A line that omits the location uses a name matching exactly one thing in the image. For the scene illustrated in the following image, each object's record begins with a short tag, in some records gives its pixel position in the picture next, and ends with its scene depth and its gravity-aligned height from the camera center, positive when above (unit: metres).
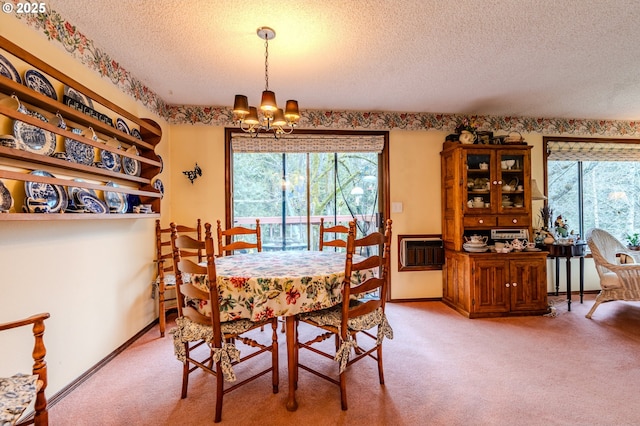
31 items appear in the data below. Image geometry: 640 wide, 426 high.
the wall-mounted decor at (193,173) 3.36 +0.49
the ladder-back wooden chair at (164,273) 2.69 -0.60
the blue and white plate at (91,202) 1.84 +0.09
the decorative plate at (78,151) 1.78 +0.42
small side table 3.21 -0.46
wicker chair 2.87 -0.59
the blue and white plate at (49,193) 1.51 +0.13
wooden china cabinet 3.10 -0.17
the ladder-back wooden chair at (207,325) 1.47 -0.66
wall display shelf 1.38 +0.44
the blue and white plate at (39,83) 1.54 +0.75
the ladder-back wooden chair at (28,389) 1.01 -0.68
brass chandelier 1.83 +0.69
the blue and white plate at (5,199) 1.36 +0.08
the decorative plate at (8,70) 1.39 +0.73
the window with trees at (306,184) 3.59 +0.39
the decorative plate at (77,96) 1.81 +0.80
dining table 1.60 -0.46
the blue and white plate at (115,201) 2.14 +0.11
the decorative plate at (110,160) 2.11 +0.42
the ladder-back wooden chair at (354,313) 1.62 -0.64
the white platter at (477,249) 3.15 -0.42
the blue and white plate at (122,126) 2.33 +0.75
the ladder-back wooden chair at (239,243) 2.65 -0.28
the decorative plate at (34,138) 1.46 +0.42
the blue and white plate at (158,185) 2.91 +0.31
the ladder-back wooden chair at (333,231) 2.63 -0.22
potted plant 3.82 -0.40
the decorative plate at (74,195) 1.78 +0.13
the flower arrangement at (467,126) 3.37 +1.03
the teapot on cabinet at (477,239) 3.17 -0.31
